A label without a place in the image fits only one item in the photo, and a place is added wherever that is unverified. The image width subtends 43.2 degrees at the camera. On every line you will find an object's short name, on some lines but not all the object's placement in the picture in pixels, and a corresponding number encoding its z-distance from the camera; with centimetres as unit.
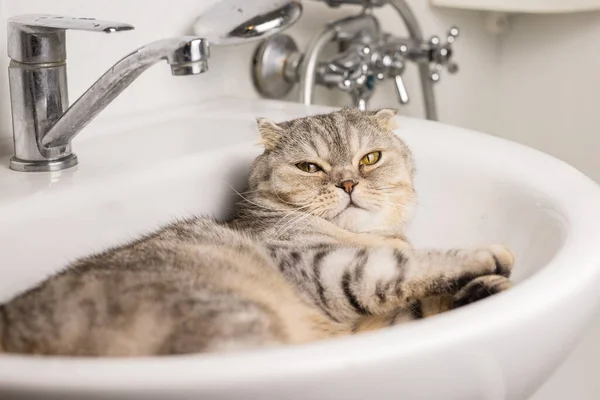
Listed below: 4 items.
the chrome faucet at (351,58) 161
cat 66
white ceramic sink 53
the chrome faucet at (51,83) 99
